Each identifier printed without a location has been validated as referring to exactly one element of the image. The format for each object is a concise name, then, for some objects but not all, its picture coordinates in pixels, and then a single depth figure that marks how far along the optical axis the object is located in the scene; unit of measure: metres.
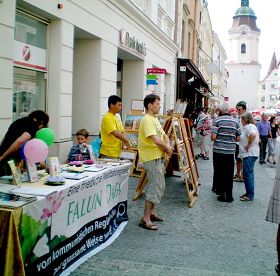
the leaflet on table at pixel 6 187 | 3.64
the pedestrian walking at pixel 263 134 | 14.09
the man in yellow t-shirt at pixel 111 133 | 6.45
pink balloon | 3.96
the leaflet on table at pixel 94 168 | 4.84
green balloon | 4.72
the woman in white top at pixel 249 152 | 7.55
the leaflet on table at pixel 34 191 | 3.57
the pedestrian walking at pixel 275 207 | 4.01
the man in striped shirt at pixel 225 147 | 7.45
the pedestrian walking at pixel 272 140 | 14.28
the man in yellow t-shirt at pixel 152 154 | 5.47
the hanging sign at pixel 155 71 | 13.18
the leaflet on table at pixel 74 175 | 4.32
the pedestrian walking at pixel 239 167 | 8.62
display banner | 3.37
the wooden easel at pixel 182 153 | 7.09
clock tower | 94.12
